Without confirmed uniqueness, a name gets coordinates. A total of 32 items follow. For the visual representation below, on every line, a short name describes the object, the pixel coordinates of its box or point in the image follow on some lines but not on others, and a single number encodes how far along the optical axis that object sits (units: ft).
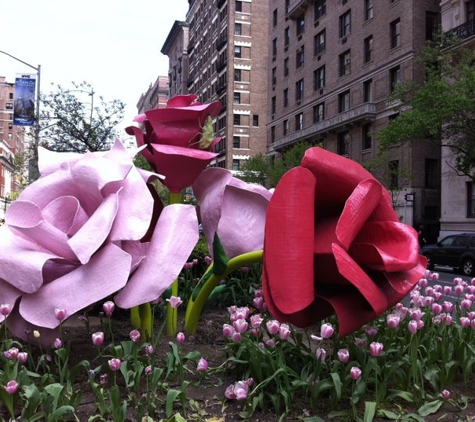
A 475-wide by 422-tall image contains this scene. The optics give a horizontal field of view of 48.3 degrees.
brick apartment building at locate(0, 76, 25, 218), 337.72
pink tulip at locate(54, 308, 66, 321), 7.64
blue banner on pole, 68.44
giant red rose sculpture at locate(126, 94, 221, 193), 10.77
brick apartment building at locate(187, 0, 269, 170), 211.00
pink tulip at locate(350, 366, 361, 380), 7.15
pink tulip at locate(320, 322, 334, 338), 7.38
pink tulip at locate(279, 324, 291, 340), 7.75
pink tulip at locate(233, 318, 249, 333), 7.86
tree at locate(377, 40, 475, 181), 68.18
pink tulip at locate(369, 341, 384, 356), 7.60
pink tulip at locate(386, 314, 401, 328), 8.13
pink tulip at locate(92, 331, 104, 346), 7.63
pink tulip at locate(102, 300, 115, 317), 8.33
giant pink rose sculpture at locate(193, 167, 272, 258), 10.23
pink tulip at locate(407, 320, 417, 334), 8.21
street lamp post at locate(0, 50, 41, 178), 74.61
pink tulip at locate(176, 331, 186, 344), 8.47
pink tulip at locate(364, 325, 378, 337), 8.31
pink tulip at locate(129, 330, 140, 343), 8.02
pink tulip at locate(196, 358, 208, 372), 7.85
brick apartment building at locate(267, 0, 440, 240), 108.27
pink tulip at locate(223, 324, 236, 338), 7.98
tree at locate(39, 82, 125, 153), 79.15
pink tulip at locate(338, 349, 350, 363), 7.58
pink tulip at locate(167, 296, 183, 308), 8.94
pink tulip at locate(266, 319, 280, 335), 7.77
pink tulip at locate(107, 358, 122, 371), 7.29
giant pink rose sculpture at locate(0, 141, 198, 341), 8.07
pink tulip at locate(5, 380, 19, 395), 6.81
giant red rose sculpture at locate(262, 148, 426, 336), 7.14
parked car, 64.64
